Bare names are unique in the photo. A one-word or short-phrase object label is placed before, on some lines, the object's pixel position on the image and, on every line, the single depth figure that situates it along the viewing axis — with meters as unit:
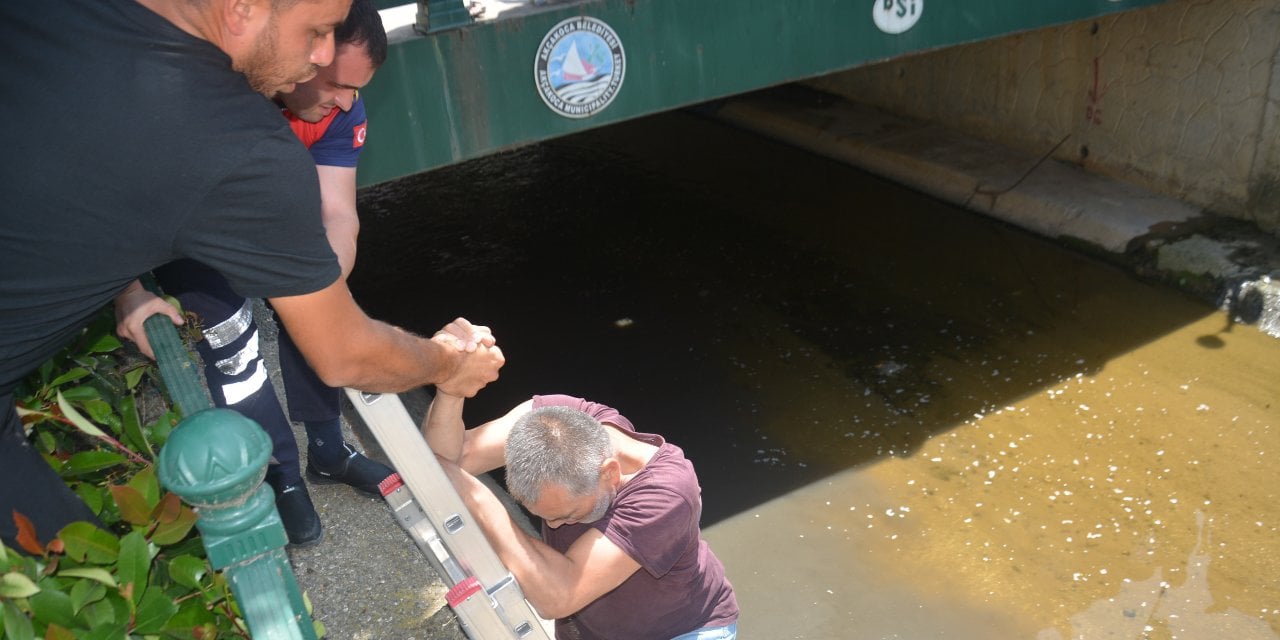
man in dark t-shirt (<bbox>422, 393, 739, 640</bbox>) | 2.45
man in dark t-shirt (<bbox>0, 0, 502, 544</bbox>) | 1.54
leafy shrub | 1.67
